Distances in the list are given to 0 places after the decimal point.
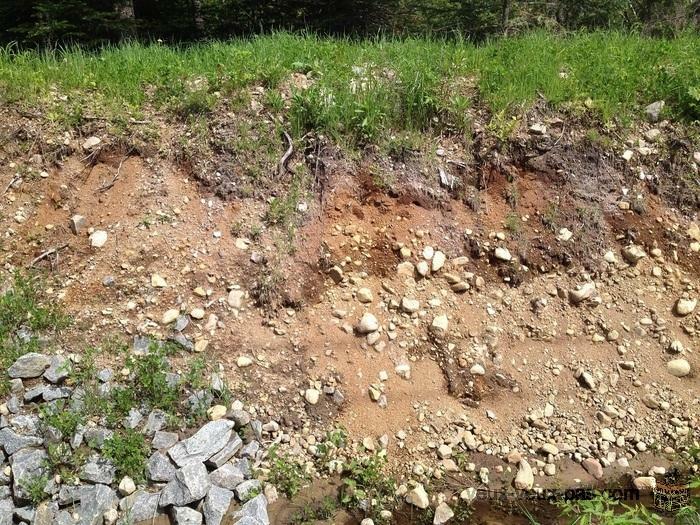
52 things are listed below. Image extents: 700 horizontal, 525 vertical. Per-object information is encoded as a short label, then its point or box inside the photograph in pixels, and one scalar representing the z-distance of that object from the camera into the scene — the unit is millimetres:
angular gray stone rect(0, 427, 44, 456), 3592
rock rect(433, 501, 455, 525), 3596
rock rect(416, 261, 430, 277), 4809
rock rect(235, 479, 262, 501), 3568
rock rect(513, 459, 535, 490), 3842
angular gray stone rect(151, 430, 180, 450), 3719
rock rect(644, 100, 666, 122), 5691
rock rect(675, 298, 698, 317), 4906
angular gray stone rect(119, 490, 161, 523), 3441
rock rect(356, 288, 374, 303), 4656
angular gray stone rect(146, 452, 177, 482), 3572
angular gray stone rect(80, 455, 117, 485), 3518
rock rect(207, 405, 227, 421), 3906
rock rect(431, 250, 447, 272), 4836
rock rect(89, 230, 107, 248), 4691
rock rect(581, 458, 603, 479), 3992
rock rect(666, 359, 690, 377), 4629
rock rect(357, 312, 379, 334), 4504
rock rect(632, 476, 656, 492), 3912
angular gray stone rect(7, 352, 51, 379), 3942
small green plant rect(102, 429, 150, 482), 3578
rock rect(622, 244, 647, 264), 5082
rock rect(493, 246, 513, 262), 4945
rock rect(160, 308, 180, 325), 4336
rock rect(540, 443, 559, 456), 4082
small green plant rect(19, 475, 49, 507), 3396
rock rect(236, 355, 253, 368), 4227
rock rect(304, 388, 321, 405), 4133
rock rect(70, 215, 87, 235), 4777
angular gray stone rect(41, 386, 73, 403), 3850
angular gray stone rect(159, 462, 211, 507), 3469
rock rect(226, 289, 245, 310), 4492
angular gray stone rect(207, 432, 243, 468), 3674
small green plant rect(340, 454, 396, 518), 3648
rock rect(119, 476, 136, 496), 3500
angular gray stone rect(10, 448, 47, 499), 3424
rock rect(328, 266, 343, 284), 4711
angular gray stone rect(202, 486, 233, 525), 3424
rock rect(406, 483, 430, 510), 3672
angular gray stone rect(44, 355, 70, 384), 3936
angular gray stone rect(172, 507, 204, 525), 3391
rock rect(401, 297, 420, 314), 4641
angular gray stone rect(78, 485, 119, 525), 3398
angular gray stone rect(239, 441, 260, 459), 3807
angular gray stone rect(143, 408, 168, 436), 3787
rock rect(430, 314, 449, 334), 4594
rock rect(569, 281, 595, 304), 4871
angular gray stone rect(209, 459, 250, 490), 3613
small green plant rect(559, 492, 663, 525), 2383
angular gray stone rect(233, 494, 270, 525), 3412
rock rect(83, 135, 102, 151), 5125
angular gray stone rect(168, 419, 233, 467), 3635
